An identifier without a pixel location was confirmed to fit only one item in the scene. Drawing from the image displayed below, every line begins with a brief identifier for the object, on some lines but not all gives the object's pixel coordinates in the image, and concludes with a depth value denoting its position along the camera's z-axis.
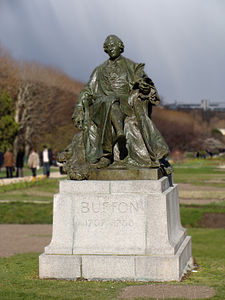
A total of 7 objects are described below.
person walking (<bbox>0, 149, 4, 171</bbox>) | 41.80
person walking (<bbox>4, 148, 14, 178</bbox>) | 32.38
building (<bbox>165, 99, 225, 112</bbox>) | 120.40
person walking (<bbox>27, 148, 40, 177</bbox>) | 29.86
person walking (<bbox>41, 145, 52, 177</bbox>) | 30.06
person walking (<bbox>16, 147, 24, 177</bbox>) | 42.65
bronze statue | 9.22
